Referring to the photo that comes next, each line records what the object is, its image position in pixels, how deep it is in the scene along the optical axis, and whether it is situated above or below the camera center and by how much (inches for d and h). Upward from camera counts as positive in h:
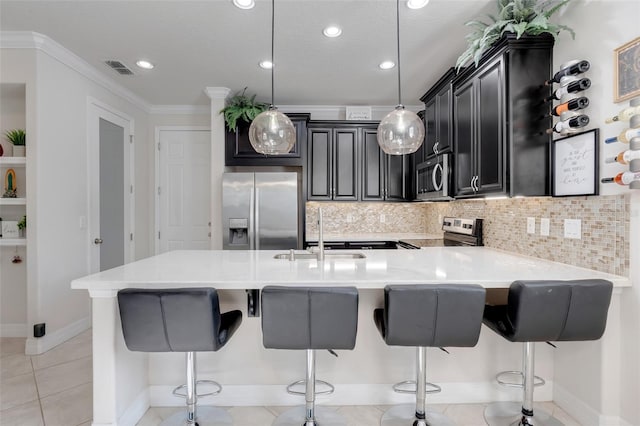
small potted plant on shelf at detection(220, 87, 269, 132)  151.1 +46.7
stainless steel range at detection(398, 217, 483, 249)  122.0 -9.6
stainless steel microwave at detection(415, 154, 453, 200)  120.4 +13.2
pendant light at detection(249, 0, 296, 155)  84.0 +20.6
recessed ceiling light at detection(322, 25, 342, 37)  101.7 +56.4
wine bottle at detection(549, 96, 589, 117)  71.5 +23.5
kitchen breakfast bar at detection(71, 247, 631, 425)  73.1 -36.9
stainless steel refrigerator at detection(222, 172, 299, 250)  148.0 +0.4
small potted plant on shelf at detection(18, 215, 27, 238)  115.1 -4.7
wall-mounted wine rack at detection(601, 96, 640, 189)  60.0 +12.3
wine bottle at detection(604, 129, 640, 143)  60.4 +14.2
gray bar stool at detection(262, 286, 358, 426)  58.2 -18.8
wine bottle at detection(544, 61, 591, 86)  72.3 +31.9
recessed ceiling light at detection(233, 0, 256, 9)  89.0 +56.8
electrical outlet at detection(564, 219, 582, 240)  77.4 -4.2
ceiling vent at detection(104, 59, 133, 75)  126.6 +57.6
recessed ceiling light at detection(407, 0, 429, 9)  88.4 +56.2
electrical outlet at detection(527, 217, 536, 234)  92.5 -4.0
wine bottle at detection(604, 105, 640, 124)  60.4 +18.1
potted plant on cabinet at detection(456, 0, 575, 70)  78.0 +46.7
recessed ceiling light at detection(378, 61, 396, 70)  124.4 +56.2
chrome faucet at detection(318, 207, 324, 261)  90.6 -9.1
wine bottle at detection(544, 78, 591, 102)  72.0 +27.7
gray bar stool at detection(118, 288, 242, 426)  59.1 -19.5
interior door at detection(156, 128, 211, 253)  180.4 +13.2
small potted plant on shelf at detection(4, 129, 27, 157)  115.7 +25.5
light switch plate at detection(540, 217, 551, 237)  87.4 -4.0
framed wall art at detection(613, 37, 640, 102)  63.2 +27.5
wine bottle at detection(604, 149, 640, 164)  60.1 +10.1
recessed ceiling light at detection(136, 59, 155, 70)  125.6 +57.1
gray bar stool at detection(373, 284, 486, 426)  58.6 -18.4
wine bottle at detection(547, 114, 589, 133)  72.1 +19.6
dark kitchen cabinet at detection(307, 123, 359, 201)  164.9 +24.7
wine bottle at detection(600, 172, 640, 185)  60.3 +6.2
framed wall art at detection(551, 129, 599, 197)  72.2 +10.7
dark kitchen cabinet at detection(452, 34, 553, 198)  83.7 +24.9
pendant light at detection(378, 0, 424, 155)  80.0 +19.7
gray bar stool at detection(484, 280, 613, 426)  59.9 -18.2
